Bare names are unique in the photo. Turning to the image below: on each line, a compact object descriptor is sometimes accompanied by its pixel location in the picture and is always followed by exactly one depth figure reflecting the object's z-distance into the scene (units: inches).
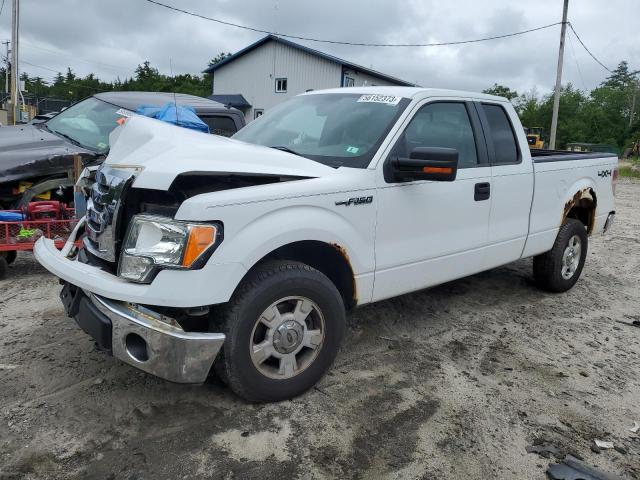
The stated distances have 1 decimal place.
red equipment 195.8
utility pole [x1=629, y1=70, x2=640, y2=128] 2396.9
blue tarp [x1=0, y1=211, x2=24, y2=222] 196.9
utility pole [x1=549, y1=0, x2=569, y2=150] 948.6
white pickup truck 105.2
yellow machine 1828.0
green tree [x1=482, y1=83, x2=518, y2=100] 2503.7
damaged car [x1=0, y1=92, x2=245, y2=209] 208.2
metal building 1326.3
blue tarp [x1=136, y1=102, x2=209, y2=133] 189.5
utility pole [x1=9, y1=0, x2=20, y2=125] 854.5
